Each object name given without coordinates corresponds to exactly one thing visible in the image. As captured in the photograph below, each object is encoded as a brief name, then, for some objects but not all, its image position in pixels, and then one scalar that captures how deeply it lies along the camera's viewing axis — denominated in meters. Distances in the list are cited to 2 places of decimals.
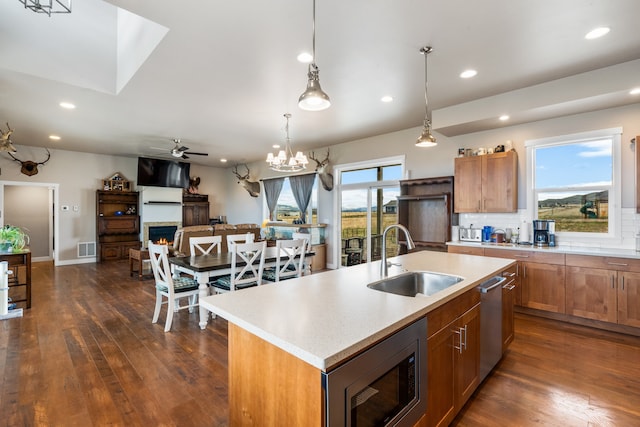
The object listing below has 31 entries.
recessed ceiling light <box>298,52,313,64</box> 2.91
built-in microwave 0.99
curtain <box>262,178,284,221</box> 8.52
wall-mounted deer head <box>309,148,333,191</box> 6.88
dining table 3.32
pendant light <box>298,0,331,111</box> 2.00
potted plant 3.99
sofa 5.82
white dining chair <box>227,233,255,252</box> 4.37
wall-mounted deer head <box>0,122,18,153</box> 4.58
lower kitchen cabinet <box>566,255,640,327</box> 3.15
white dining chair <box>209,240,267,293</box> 3.45
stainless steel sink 2.09
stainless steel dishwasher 2.13
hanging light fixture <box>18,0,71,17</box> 1.98
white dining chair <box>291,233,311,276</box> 4.49
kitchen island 1.03
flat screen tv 8.14
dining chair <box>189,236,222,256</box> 4.17
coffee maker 3.97
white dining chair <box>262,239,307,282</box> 3.89
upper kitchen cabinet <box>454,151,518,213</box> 4.21
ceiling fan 6.39
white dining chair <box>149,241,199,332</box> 3.31
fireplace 8.41
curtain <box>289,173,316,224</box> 7.55
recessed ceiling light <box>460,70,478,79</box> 3.26
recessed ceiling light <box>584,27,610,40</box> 2.51
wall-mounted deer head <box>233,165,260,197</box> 8.97
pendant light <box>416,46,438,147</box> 2.89
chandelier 4.91
